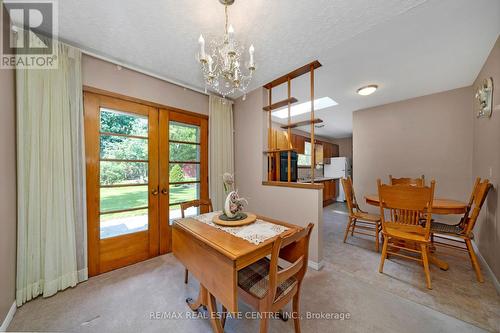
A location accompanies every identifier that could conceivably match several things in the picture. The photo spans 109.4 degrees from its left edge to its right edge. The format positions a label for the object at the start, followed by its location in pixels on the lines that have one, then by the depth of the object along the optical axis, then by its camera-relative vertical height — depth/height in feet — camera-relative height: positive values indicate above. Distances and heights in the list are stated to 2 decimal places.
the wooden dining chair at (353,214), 8.68 -2.62
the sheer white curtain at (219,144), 9.87 +1.22
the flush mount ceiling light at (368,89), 9.50 +4.13
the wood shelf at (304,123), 7.61 +1.90
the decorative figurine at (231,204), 5.42 -1.21
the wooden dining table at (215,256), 3.44 -2.07
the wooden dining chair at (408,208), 5.98 -1.58
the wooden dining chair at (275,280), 3.25 -2.63
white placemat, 4.25 -1.75
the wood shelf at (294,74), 7.57 +4.27
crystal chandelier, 4.46 +3.16
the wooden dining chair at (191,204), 6.42 -1.52
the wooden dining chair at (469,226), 6.10 -2.48
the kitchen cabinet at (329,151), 21.85 +1.85
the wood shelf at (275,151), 8.39 +0.73
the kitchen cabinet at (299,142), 16.85 +2.28
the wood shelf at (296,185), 7.11 -0.87
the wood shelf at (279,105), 8.29 +3.00
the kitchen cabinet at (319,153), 20.68 +1.43
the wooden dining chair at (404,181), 9.98 -0.94
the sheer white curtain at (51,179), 5.34 -0.42
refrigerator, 20.39 -0.48
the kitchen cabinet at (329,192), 18.86 -2.99
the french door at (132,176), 6.77 -0.45
